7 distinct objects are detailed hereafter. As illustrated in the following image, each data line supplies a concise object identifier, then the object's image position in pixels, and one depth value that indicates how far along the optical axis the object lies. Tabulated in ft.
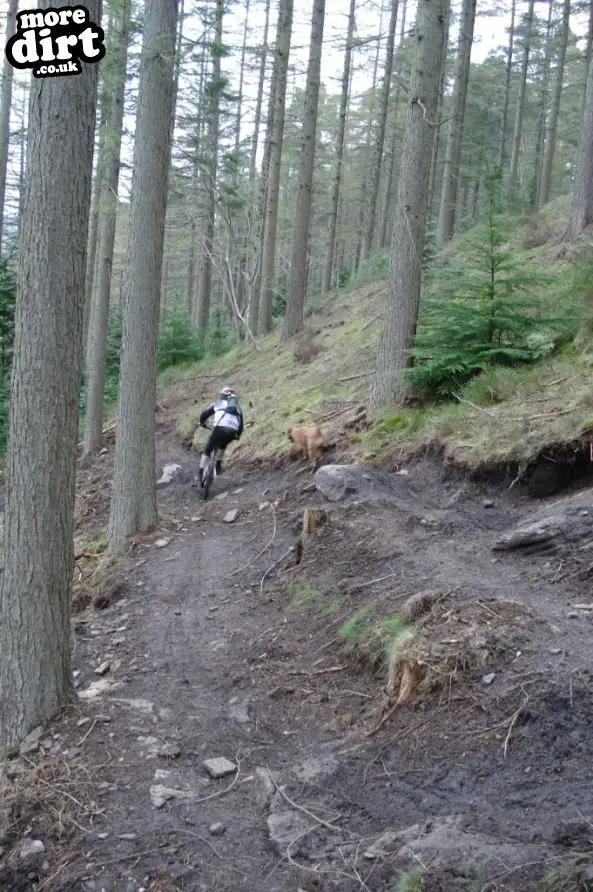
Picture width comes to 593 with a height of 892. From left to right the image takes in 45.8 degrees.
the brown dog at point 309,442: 35.04
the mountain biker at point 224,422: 38.82
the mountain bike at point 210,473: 38.42
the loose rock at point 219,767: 14.74
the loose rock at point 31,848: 13.14
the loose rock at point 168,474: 42.83
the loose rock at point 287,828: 12.24
